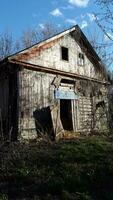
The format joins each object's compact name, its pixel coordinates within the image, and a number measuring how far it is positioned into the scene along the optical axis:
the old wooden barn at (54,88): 6.81
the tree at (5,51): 17.44
